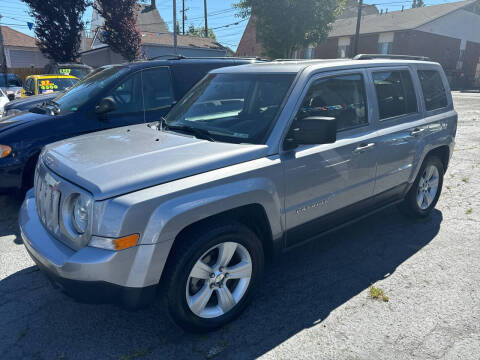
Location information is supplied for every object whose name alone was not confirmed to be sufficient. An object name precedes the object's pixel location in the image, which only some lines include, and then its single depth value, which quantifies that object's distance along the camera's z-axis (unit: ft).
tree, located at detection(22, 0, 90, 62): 76.64
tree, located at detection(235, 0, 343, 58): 72.13
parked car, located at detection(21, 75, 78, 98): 35.06
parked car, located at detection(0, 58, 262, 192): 14.89
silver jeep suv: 7.54
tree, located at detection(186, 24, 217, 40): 242.99
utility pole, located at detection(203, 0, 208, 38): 150.45
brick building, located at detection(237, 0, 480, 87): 112.57
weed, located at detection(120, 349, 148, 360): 8.29
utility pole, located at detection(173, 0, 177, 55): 84.57
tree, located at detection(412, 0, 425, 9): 284.18
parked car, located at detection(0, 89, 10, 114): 33.12
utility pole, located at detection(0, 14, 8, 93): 67.57
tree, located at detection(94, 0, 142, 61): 79.05
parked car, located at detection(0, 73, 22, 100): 66.85
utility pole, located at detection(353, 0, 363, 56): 91.64
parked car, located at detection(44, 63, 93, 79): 46.68
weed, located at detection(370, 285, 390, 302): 10.40
